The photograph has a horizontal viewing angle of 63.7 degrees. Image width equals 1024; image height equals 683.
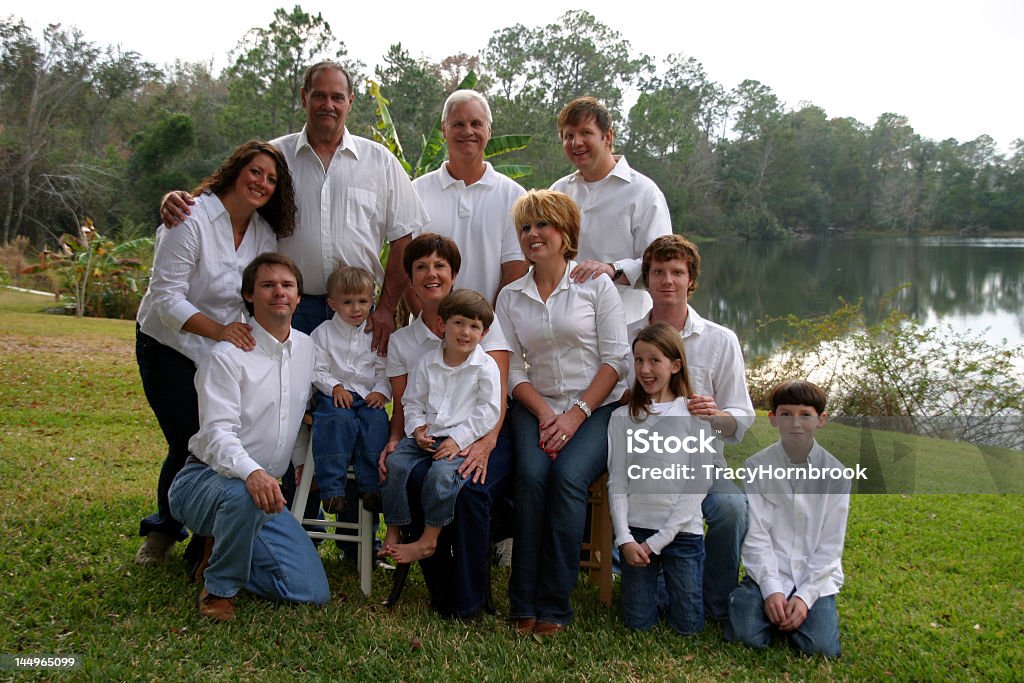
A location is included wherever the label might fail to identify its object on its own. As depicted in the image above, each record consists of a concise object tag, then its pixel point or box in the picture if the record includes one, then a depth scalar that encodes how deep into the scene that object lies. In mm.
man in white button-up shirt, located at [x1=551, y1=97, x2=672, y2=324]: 3967
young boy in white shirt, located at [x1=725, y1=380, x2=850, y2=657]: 3240
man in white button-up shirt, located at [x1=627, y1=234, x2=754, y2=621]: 3441
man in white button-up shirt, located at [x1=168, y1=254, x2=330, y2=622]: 3270
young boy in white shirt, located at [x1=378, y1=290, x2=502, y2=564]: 3369
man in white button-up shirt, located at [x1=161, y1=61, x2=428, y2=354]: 3830
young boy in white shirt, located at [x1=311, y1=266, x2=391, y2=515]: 3539
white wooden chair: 3654
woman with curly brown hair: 3525
